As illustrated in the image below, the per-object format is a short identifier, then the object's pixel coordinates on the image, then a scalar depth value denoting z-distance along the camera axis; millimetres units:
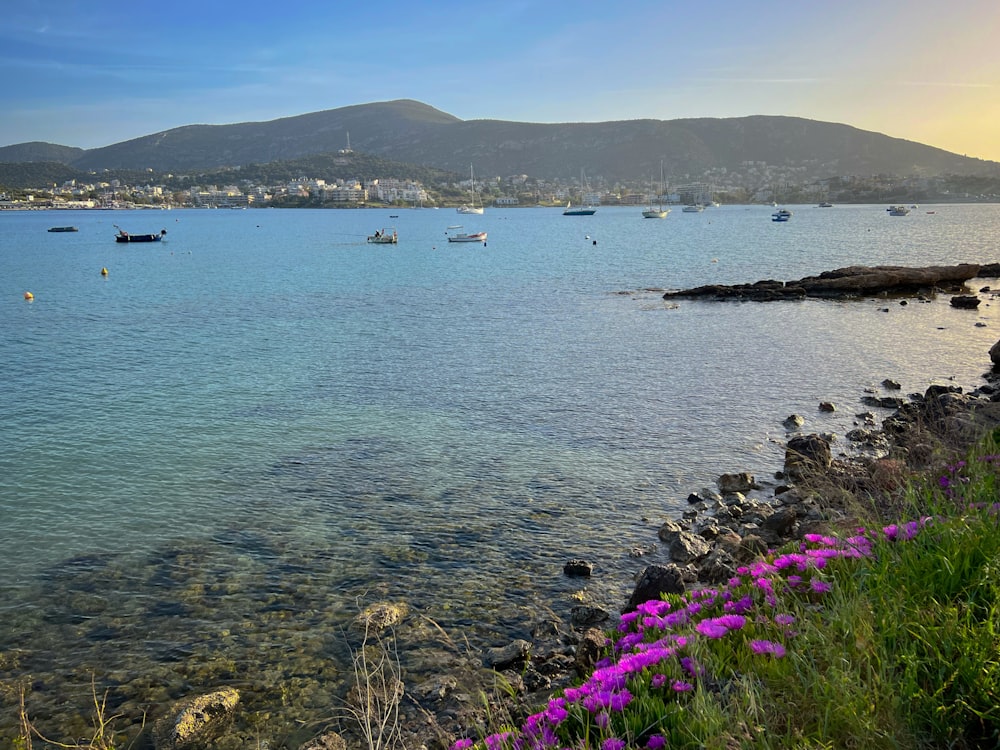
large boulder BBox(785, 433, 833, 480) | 12900
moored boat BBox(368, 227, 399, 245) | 93500
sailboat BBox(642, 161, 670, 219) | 184375
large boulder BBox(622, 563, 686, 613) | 8328
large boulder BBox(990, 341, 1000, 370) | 22125
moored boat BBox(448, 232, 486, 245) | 92188
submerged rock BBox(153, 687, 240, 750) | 6891
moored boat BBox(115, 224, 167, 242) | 100712
